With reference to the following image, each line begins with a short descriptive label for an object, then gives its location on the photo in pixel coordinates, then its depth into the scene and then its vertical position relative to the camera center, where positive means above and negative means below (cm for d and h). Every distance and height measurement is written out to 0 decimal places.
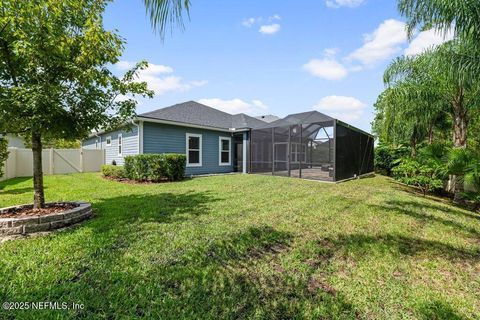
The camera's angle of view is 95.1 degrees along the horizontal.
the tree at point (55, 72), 338 +149
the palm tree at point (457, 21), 421 +273
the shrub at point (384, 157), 1578 -6
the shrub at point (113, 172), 1031 -75
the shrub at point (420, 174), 810 -73
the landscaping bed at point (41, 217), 332 -100
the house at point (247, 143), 1060 +74
